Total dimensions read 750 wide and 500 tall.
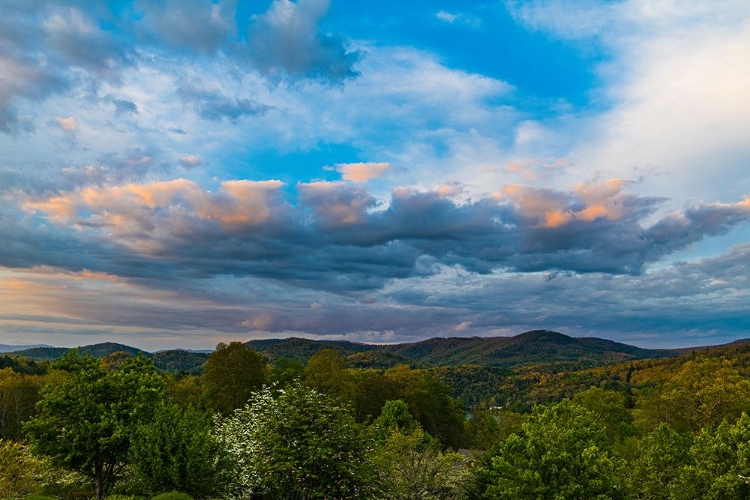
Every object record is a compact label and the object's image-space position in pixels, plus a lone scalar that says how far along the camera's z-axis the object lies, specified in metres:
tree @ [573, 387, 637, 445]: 74.88
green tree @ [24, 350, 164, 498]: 38.03
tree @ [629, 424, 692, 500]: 42.22
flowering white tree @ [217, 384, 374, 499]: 31.34
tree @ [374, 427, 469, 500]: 39.47
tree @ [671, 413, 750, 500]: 36.69
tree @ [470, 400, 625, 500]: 35.53
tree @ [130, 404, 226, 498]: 32.62
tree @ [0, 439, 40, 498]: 33.66
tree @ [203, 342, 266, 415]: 74.11
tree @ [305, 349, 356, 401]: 84.44
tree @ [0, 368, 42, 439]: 89.71
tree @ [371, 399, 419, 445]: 71.88
